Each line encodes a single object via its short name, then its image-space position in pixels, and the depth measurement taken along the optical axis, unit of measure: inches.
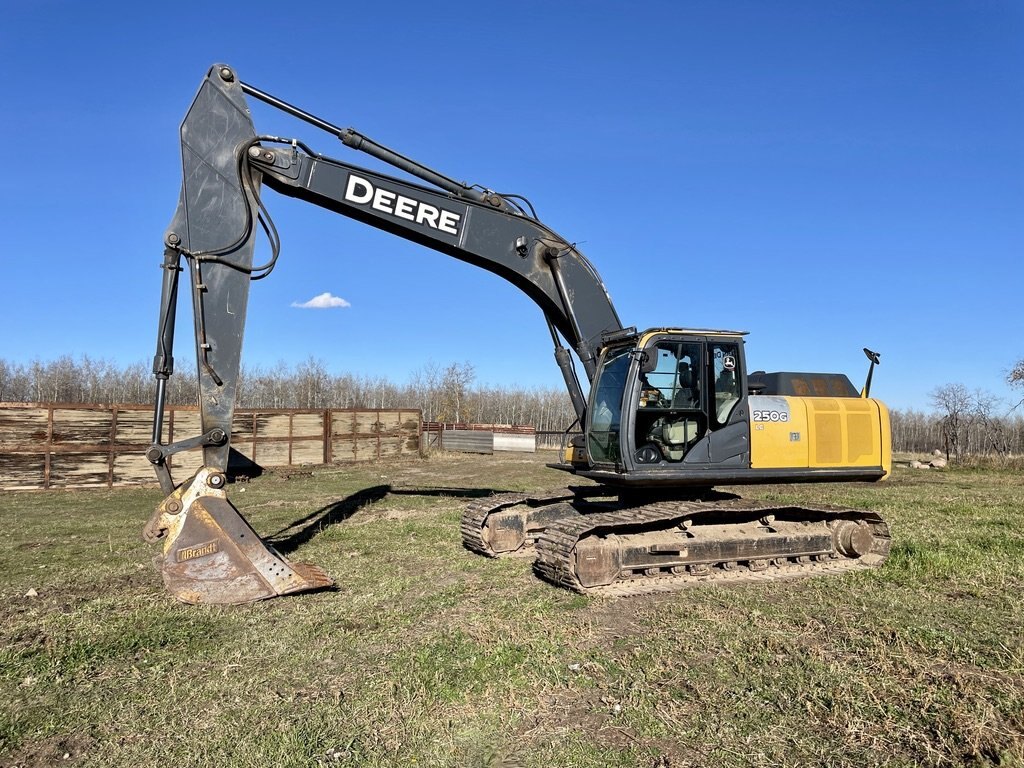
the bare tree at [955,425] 1202.0
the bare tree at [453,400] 2925.7
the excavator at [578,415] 287.6
